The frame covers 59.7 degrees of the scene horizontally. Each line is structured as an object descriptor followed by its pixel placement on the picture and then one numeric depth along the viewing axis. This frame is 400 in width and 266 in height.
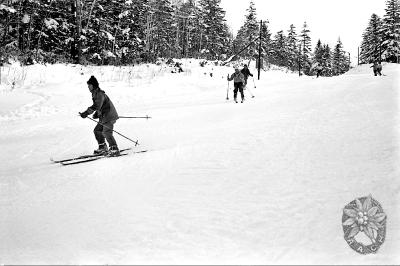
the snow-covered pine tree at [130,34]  28.63
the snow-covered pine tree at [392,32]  46.81
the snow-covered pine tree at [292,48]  66.62
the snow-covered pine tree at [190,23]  53.13
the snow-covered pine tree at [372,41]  51.28
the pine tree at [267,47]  53.53
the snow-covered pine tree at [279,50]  65.25
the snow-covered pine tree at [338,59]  70.44
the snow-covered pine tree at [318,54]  63.59
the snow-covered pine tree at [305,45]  65.97
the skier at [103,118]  8.09
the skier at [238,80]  15.38
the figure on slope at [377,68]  26.84
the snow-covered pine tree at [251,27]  49.72
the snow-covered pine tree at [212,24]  47.75
